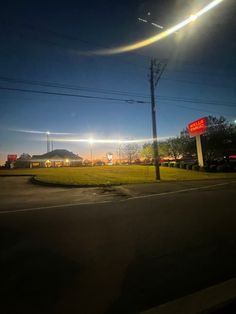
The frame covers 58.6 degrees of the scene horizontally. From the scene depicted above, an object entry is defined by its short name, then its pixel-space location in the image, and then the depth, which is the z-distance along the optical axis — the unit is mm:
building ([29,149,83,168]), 89375
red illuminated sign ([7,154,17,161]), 84638
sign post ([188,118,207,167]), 33812
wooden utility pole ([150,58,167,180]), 18234
